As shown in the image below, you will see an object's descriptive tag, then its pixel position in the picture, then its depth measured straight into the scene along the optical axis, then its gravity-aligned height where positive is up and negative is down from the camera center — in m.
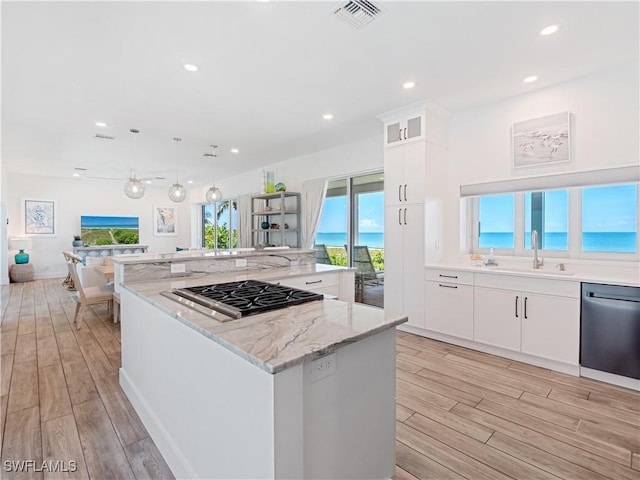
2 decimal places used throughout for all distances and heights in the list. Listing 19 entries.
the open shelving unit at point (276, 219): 6.18 +0.38
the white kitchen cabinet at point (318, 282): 2.99 -0.45
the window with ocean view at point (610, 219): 2.90 +0.17
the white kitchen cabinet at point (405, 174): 3.72 +0.77
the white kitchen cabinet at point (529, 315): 2.77 -0.75
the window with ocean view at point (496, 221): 3.70 +0.18
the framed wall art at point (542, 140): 3.14 +1.00
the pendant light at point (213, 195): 5.11 +0.69
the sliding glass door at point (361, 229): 5.01 +0.13
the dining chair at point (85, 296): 4.09 -0.78
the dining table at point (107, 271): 4.31 -0.46
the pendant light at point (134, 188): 4.52 +0.72
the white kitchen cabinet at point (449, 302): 3.39 -0.74
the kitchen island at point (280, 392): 1.08 -0.64
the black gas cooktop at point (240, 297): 1.58 -0.35
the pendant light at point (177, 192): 4.91 +0.72
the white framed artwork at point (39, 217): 7.93 +0.53
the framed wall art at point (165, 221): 9.97 +0.53
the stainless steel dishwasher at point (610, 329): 2.46 -0.75
